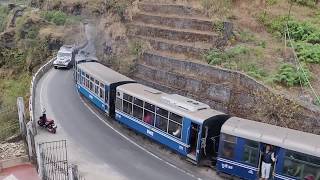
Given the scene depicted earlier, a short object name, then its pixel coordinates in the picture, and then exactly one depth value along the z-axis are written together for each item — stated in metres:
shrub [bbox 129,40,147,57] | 31.91
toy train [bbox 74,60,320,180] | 16.58
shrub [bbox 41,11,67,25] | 49.00
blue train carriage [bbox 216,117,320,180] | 16.17
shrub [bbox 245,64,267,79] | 24.25
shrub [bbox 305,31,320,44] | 26.94
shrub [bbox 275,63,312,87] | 23.30
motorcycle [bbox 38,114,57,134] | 24.25
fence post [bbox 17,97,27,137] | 23.20
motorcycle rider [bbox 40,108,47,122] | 24.66
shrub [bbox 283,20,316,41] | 27.64
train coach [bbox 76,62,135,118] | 25.06
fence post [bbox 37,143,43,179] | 19.12
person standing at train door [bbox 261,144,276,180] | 17.16
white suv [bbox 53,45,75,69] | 38.91
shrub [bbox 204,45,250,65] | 27.11
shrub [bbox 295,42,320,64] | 24.98
